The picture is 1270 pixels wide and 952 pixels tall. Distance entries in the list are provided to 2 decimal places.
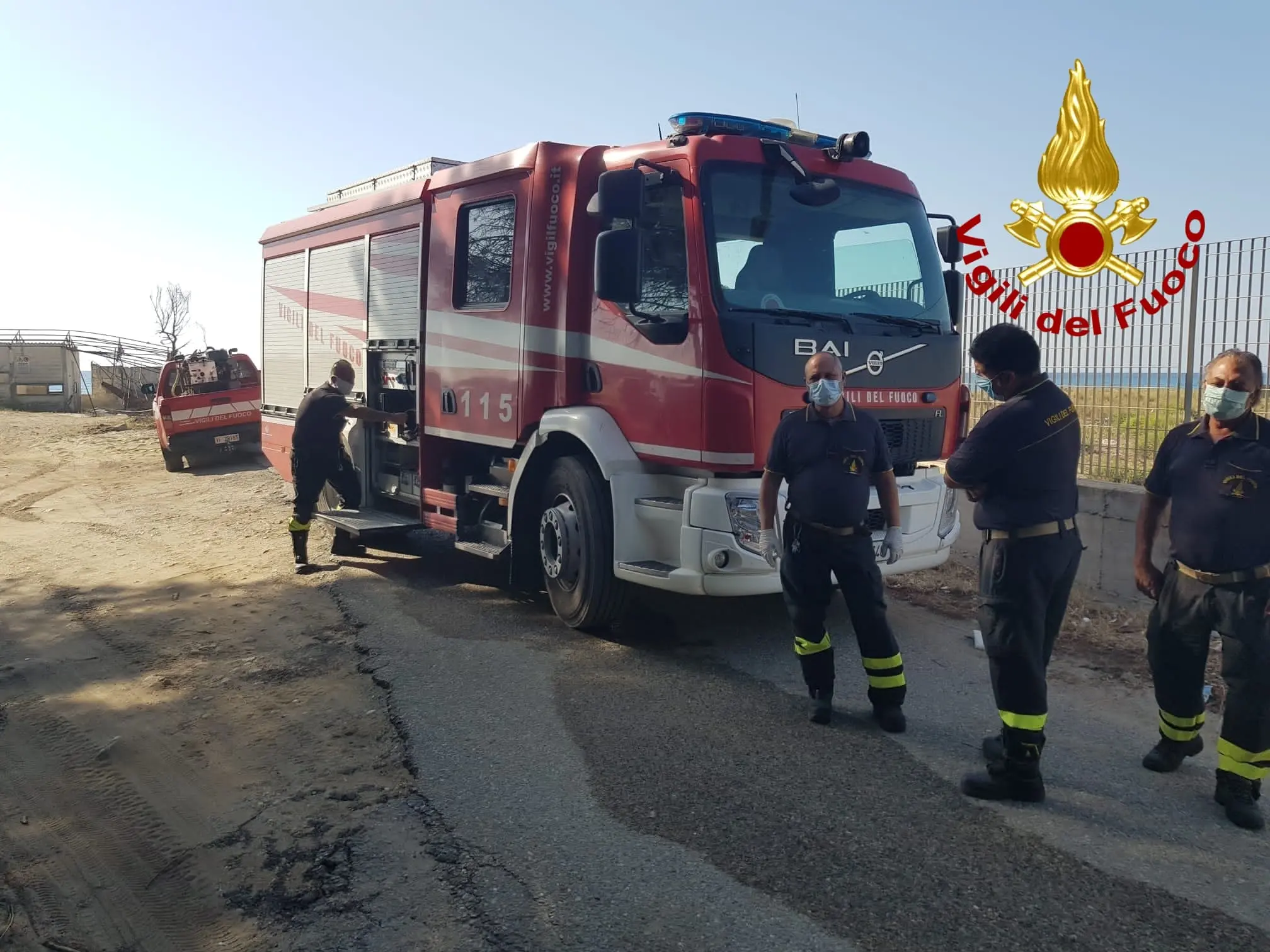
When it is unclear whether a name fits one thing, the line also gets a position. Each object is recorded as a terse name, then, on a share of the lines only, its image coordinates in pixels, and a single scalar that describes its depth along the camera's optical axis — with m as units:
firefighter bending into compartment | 8.87
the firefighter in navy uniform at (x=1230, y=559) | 3.88
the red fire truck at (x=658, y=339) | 5.67
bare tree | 49.81
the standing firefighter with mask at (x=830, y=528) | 4.77
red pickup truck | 17.41
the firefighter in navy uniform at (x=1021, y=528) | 4.04
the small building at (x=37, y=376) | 35.66
